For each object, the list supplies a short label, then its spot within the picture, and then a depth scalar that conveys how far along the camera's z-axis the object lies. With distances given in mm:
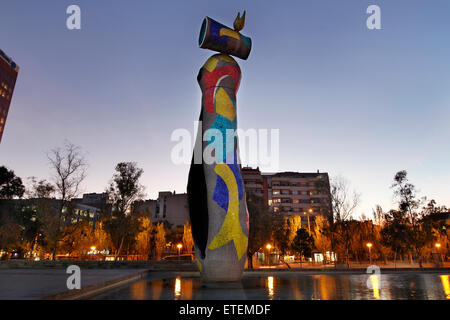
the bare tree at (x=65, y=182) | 29016
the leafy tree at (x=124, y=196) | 32312
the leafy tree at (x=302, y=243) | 34875
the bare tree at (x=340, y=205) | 32147
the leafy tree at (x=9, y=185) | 49375
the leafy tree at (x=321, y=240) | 42281
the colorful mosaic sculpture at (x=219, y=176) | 12867
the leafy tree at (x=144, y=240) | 38875
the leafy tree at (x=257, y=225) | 28875
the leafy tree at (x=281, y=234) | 39688
